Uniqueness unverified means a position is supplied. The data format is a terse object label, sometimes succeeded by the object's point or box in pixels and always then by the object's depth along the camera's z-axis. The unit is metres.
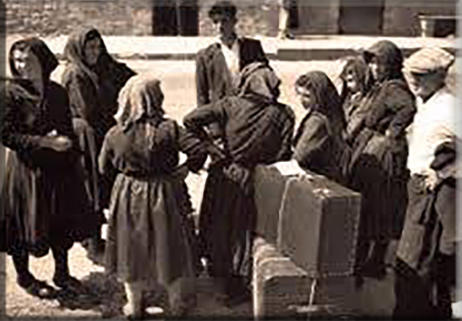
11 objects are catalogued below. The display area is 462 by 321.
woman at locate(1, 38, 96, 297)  5.40
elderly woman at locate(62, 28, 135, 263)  6.04
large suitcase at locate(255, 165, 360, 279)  4.75
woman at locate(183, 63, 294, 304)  5.41
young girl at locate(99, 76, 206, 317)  5.07
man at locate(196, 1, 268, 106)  6.60
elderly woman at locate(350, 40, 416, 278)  5.61
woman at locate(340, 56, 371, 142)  5.93
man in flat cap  4.79
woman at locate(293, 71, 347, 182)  5.29
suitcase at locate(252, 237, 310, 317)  4.98
